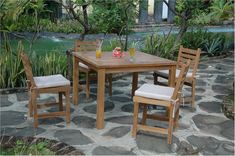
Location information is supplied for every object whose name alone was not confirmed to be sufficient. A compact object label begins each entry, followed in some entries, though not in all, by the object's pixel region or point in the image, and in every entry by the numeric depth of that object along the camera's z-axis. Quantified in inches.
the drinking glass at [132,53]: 182.1
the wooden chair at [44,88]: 155.4
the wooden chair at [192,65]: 191.5
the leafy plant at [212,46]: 353.3
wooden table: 159.6
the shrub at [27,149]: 125.8
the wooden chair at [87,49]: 209.9
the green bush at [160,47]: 307.9
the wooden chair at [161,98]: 141.7
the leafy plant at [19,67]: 219.5
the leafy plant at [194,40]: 357.1
